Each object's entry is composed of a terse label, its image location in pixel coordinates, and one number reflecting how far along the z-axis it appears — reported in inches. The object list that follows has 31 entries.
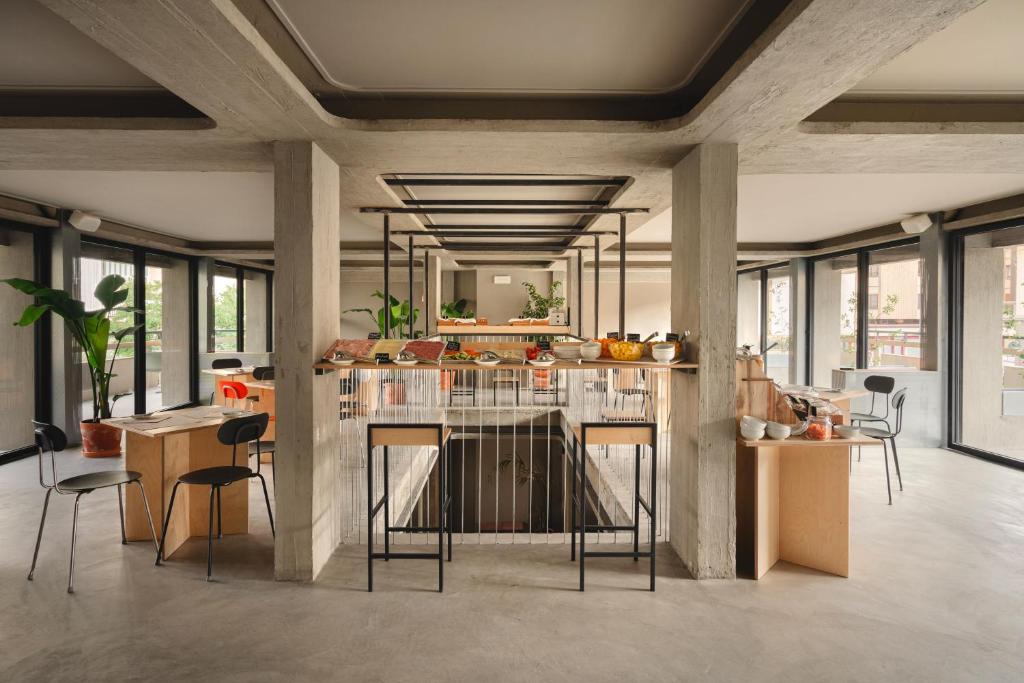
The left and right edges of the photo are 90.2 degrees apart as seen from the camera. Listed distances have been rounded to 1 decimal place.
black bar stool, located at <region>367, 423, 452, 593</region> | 118.9
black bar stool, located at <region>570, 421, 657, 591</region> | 120.9
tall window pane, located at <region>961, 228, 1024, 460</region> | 234.1
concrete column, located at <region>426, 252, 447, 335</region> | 386.9
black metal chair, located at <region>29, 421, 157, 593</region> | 123.3
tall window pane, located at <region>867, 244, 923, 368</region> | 280.7
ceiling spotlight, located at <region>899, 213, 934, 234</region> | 256.7
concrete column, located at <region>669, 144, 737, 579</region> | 128.6
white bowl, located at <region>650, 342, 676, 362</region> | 132.2
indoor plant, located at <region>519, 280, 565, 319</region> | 471.8
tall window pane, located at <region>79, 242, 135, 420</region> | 269.9
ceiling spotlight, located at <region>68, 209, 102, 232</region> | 242.5
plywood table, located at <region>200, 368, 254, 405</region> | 268.4
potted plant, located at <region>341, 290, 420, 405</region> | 300.2
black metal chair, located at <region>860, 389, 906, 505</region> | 181.0
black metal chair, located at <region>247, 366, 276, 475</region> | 250.8
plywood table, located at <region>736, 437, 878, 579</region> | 128.8
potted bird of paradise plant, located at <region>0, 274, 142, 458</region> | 202.7
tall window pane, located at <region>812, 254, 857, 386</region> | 343.9
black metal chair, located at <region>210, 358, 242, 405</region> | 301.1
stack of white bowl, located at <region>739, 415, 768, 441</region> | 126.4
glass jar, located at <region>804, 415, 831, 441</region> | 128.6
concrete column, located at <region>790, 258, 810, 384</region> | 382.0
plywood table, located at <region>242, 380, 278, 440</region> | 246.4
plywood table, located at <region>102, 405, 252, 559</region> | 141.3
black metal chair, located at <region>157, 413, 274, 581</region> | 129.0
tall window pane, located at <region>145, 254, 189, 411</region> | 333.4
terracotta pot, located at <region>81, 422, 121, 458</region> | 231.8
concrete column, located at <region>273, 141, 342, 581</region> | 127.3
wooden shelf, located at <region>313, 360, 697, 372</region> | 133.4
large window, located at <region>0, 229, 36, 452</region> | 229.3
